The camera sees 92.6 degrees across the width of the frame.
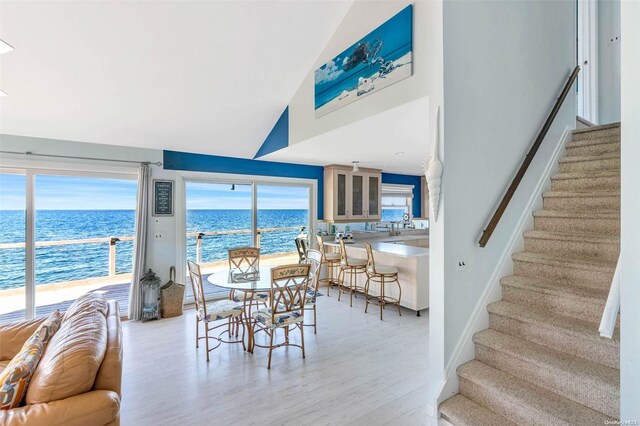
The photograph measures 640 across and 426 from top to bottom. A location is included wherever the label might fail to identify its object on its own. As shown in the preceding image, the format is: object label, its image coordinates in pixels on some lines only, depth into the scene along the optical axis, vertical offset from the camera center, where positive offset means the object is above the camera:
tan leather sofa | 1.29 -0.79
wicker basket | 4.41 -1.23
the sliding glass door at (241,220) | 5.14 -0.10
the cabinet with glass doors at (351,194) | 6.02 +0.43
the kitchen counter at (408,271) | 4.38 -0.83
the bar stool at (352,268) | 4.92 -0.86
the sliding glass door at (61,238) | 3.79 -0.34
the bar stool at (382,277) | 4.40 -0.95
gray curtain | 4.30 -0.50
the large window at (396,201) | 7.41 +0.34
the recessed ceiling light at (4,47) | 1.79 +0.99
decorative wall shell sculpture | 2.17 +0.29
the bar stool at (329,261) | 5.40 -0.85
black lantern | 4.29 -1.18
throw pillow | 1.37 -0.77
